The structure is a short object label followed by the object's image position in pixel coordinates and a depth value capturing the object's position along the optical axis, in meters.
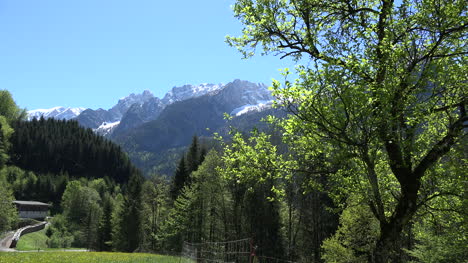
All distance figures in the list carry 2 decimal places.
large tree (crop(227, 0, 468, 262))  10.62
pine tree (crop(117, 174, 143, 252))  74.56
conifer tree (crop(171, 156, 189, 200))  76.55
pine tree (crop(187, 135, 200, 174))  75.00
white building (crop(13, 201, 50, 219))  136.71
